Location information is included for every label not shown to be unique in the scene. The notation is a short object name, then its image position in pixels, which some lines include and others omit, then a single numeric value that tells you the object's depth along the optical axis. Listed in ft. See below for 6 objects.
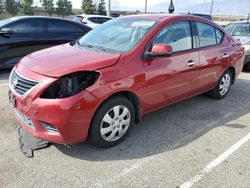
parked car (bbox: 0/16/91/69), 15.43
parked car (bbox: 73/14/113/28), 32.77
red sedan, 6.88
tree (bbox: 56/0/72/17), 115.69
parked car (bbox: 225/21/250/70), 18.46
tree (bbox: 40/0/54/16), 113.04
